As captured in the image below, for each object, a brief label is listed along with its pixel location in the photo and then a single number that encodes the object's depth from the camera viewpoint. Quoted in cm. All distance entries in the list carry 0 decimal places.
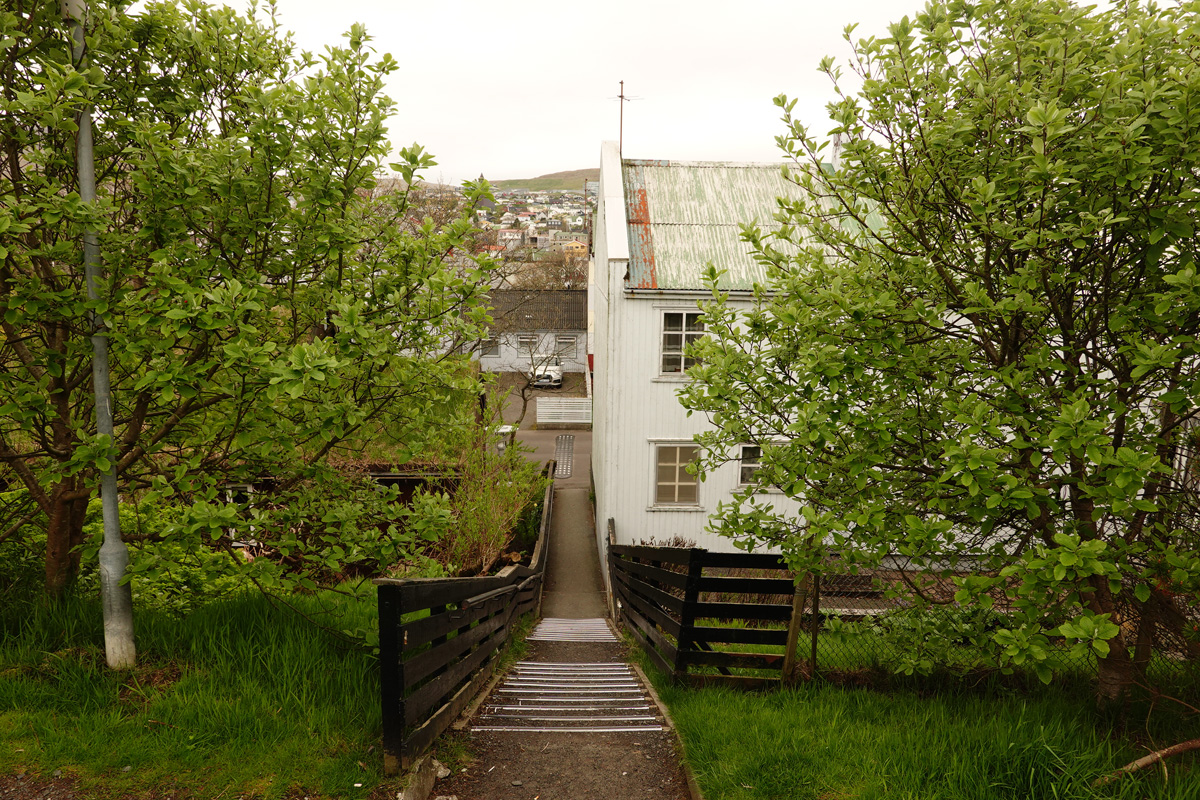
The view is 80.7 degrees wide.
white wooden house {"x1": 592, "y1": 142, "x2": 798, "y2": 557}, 1504
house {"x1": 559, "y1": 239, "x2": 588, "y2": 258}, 6172
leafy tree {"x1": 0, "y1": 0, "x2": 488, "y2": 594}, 369
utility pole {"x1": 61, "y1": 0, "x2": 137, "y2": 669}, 384
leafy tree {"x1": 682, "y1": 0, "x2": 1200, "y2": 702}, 346
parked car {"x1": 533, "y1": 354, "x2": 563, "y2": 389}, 4159
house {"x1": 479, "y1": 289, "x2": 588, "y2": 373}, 4453
